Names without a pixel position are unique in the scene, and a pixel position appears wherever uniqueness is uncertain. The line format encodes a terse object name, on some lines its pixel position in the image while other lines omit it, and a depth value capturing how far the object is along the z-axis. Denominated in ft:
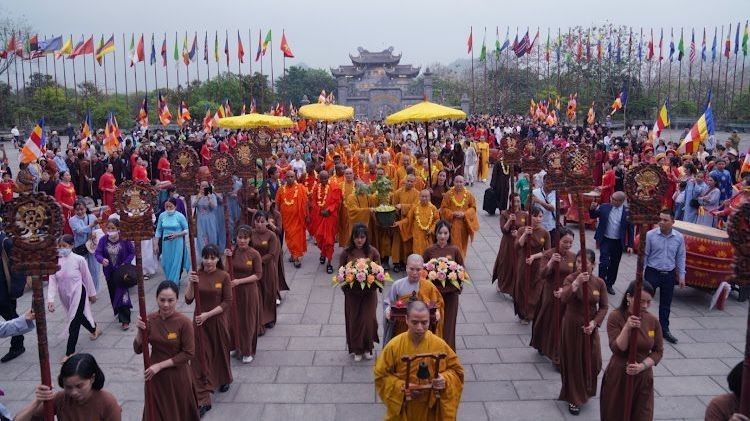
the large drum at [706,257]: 27.48
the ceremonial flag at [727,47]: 114.35
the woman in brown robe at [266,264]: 24.85
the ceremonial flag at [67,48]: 94.68
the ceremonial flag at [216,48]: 123.53
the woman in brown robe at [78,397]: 11.63
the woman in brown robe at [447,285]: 20.65
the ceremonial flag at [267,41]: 114.83
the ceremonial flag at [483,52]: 130.42
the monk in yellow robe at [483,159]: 68.13
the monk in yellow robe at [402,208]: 32.83
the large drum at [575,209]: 41.37
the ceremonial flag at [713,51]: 114.73
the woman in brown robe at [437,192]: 37.19
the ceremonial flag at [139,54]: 105.19
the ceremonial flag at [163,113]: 81.76
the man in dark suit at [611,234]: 28.27
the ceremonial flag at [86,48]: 92.14
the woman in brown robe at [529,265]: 24.34
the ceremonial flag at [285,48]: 104.78
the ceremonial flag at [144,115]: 74.59
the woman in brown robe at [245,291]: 21.52
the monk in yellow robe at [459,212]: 29.95
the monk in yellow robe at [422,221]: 30.40
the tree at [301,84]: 215.31
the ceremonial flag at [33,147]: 40.70
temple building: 203.31
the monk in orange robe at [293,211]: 34.58
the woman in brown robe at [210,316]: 18.37
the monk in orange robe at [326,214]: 34.76
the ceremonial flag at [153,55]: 117.80
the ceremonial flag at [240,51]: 121.70
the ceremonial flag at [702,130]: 42.70
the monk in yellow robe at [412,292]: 17.95
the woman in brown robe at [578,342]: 17.94
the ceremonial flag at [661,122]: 51.34
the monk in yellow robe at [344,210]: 35.65
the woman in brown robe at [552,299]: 20.38
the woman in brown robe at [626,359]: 14.94
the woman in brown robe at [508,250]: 26.89
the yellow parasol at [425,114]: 32.99
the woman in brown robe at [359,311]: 22.16
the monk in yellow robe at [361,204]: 33.50
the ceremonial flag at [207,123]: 74.75
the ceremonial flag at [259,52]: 125.90
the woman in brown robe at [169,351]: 15.12
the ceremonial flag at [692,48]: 113.89
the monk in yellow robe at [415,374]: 13.17
